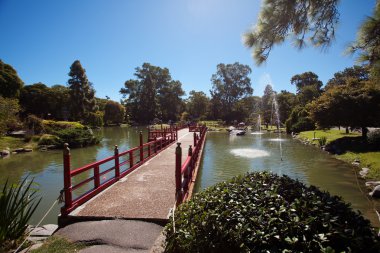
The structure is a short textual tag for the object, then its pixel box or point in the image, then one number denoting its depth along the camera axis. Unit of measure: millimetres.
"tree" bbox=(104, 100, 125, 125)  69438
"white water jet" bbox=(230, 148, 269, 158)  18641
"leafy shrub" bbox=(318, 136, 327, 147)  21903
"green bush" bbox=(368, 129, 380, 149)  16119
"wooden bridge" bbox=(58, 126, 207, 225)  5711
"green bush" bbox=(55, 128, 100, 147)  24016
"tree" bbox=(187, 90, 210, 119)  73125
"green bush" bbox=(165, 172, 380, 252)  2557
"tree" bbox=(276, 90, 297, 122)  54000
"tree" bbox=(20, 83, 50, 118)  52456
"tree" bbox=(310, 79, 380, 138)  18484
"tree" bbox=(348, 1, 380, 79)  4592
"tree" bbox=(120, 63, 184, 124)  68125
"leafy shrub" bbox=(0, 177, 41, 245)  3682
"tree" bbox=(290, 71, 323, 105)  78188
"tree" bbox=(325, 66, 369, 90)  61881
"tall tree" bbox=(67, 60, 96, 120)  48969
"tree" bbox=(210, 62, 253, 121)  65375
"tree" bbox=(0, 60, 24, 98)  40562
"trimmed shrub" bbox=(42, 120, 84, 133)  28338
